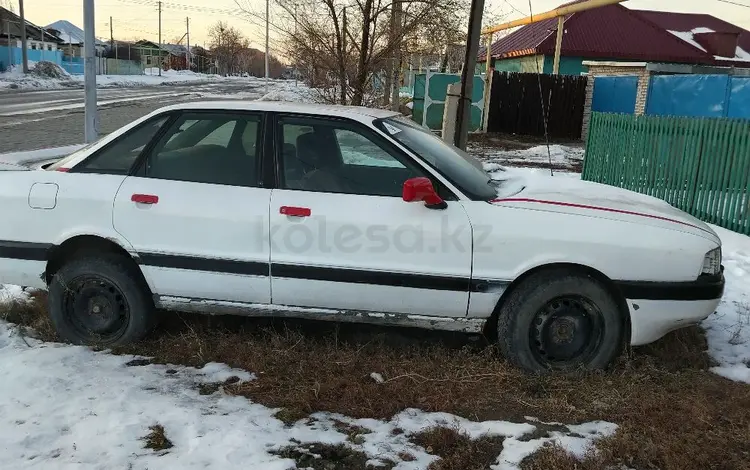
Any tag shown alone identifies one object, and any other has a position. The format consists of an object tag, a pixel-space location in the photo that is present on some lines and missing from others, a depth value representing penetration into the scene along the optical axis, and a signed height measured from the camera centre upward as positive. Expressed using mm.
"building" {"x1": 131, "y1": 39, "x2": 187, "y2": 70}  95125 +6903
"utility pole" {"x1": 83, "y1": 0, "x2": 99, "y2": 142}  6902 +283
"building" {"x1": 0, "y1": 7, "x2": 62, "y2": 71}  48469 +4485
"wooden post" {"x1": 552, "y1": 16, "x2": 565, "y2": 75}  25905 +3066
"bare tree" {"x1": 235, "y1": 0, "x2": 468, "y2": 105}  13039 +1488
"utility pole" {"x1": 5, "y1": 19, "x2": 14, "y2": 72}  48156 +2991
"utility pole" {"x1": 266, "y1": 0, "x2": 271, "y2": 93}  13320 +1911
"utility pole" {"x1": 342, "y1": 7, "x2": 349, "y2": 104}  13095 +1027
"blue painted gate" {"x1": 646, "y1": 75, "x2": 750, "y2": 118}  13852 +747
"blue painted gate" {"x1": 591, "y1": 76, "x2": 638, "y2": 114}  18641 +896
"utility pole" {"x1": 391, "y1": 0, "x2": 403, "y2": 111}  12953 +1609
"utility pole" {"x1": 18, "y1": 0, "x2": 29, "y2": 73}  41975 +3830
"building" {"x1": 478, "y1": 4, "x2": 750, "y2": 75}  31781 +4103
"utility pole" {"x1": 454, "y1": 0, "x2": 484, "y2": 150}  7949 +561
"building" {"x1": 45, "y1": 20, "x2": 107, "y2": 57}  75844 +7205
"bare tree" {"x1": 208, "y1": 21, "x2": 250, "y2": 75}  102250 +9067
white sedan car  3646 -747
